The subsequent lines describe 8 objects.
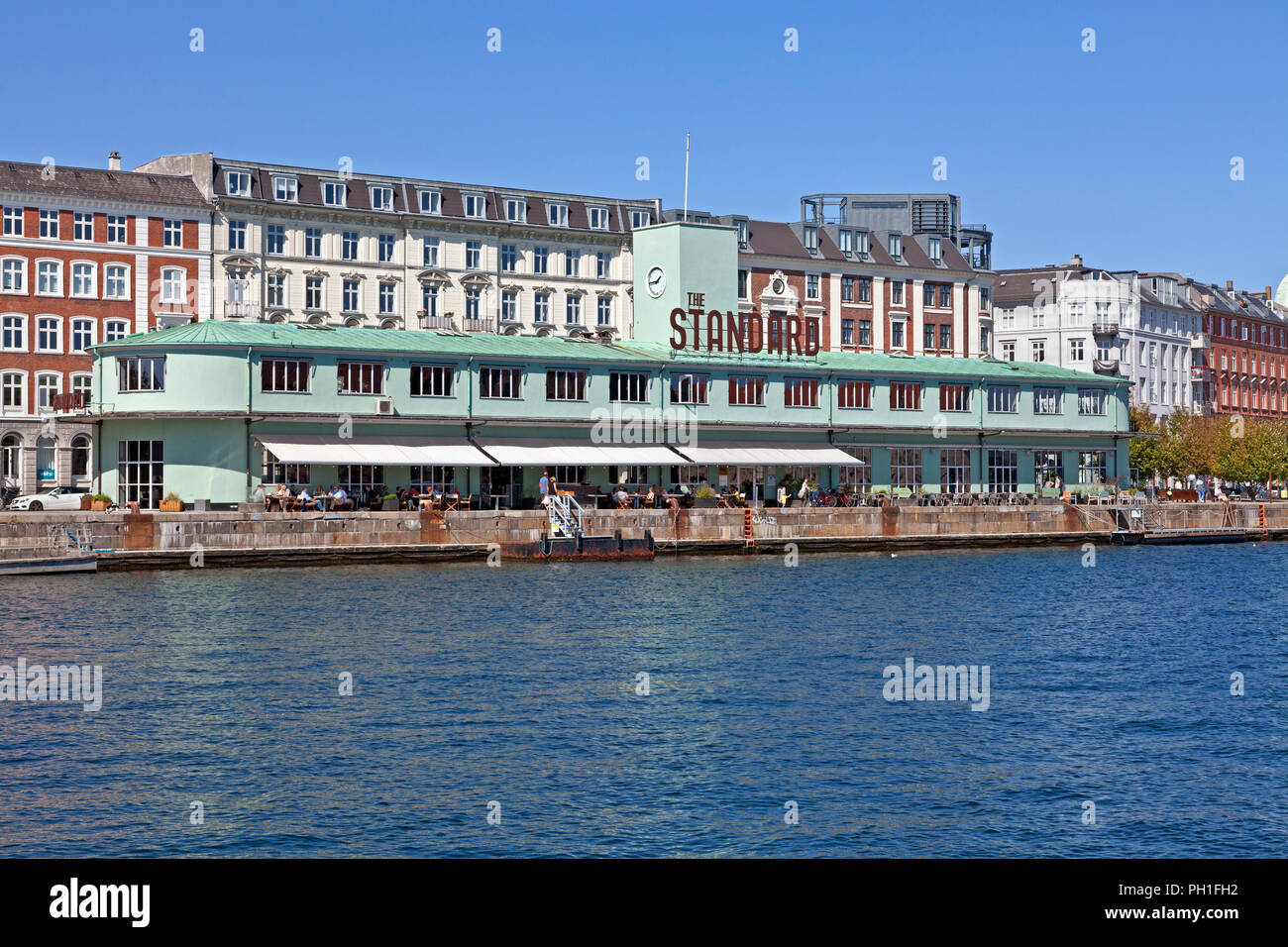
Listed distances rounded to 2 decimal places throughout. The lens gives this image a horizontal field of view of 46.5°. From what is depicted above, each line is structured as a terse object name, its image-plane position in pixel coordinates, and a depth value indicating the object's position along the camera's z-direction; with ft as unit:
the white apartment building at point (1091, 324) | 465.06
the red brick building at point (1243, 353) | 515.09
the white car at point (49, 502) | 241.96
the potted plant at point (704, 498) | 248.52
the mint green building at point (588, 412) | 229.45
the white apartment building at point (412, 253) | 312.91
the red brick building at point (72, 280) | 289.53
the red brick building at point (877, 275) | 374.22
